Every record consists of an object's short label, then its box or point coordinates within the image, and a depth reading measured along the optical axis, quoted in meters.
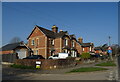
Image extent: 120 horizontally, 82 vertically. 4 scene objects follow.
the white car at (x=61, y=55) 20.65
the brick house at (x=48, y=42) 24.19
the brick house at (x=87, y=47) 38.98
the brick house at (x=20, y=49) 22.63
